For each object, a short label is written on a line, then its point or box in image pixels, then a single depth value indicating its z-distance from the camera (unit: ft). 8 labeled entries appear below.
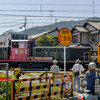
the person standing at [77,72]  72.39
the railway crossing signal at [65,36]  63.93
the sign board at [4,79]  51.31
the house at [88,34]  232.94
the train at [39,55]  160.35
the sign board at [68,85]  61.53
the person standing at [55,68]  77.77
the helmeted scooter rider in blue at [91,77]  40.45
